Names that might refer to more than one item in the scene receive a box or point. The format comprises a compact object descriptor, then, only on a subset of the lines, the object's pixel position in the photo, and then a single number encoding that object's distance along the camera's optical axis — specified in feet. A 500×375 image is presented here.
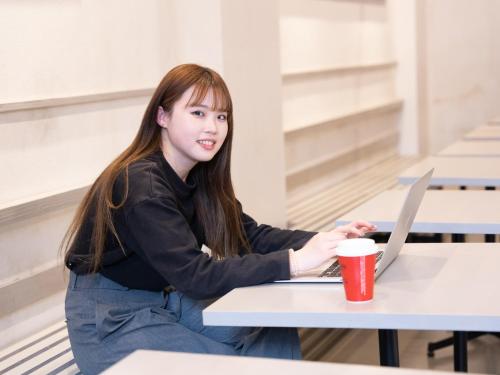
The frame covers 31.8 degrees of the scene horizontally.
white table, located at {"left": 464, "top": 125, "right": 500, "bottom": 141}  19.85
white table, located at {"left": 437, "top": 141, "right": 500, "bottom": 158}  17.26
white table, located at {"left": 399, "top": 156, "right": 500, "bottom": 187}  13.76
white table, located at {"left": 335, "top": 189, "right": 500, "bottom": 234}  9.88
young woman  7.58
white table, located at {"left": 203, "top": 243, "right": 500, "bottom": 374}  6.23
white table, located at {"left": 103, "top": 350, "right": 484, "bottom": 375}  5.18
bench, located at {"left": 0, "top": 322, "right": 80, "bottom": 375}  9.51
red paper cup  6.51
